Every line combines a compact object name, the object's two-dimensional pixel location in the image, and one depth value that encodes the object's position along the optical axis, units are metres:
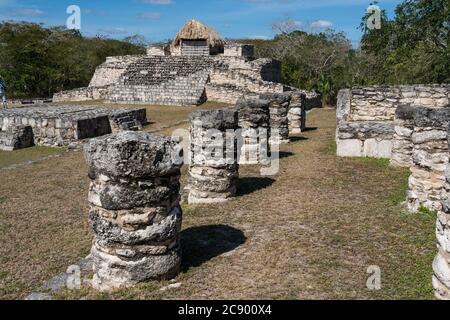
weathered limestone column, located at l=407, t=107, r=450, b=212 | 6.40
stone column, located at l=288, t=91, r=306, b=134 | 15.17
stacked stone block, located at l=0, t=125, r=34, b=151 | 13.98
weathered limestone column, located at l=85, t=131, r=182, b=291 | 4.77
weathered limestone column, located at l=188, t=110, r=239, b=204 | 7.98
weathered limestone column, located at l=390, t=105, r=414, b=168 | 9.15
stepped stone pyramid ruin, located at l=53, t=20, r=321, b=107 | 24.03
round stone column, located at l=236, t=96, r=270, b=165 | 10.79
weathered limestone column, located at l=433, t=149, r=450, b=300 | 3.91
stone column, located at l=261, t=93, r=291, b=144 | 12.74
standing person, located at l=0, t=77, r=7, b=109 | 19.92
